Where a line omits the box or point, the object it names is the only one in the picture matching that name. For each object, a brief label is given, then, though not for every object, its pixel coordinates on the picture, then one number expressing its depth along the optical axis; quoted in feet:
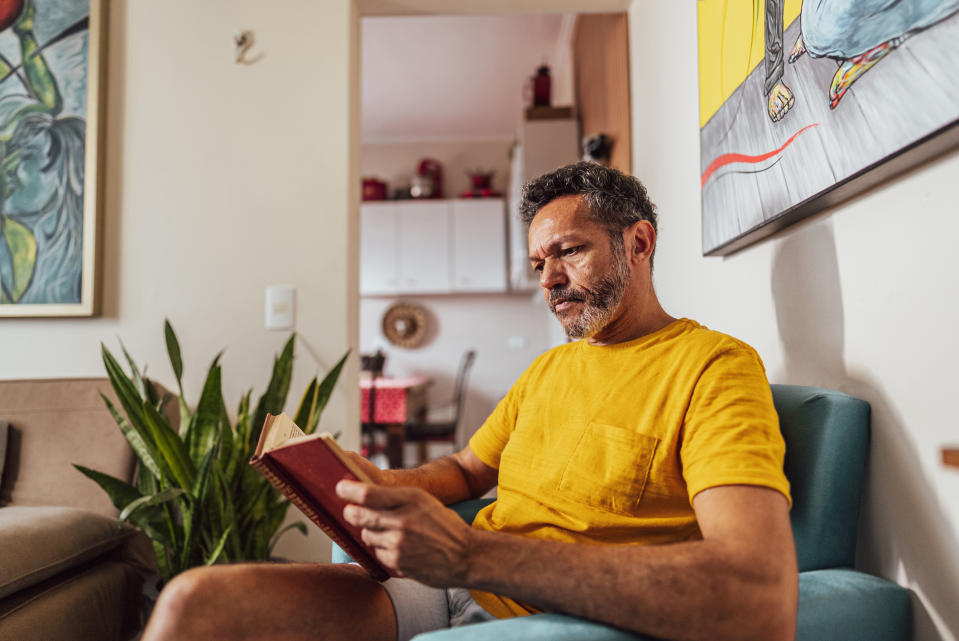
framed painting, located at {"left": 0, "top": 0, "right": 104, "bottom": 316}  7.18
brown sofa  4.73
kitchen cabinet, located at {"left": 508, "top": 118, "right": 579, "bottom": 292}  12.17
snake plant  5.63
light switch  7.27
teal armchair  2.60
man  2.39
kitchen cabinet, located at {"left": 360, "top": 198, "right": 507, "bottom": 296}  18.90
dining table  14.20
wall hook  7.50
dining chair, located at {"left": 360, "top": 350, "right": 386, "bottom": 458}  14.07
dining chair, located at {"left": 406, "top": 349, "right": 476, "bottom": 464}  14.75
